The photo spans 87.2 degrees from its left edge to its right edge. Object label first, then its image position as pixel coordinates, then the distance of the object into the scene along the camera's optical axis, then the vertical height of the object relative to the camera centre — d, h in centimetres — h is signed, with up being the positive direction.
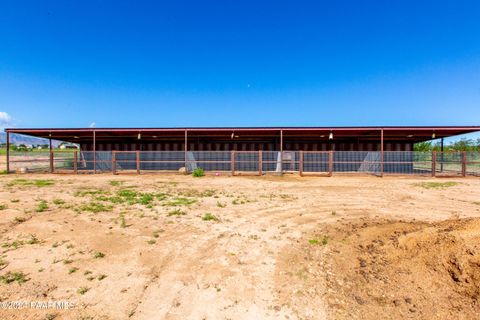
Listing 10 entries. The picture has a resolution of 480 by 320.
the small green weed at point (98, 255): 423 -159
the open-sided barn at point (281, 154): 1848 +51
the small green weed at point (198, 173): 1781 -86
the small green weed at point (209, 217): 653 -149
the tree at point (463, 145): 4911 +313
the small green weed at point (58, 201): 791 -129
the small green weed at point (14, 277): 341 -160
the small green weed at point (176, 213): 694 -145
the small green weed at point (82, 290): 322 -167
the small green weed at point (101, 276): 355 -165
